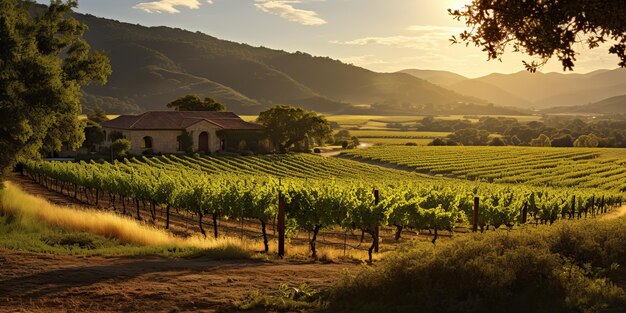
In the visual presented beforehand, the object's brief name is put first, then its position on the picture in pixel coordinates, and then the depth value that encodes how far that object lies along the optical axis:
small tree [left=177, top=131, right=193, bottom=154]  88.56
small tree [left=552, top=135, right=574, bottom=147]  146.25
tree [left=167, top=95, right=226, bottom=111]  108.06
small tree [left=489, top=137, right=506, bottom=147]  151.05
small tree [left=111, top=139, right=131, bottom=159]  80.06
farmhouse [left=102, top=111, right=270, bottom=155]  88.06
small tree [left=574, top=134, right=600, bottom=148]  134.00
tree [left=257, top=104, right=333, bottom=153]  94.81
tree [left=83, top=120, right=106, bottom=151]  87.75
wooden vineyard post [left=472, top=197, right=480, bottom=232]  20.58
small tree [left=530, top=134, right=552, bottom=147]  142.62
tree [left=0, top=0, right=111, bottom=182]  21.00
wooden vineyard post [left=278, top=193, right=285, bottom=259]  16.12
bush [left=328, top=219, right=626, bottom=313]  9.17
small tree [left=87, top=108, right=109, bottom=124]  104.93
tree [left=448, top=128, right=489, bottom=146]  155.75
